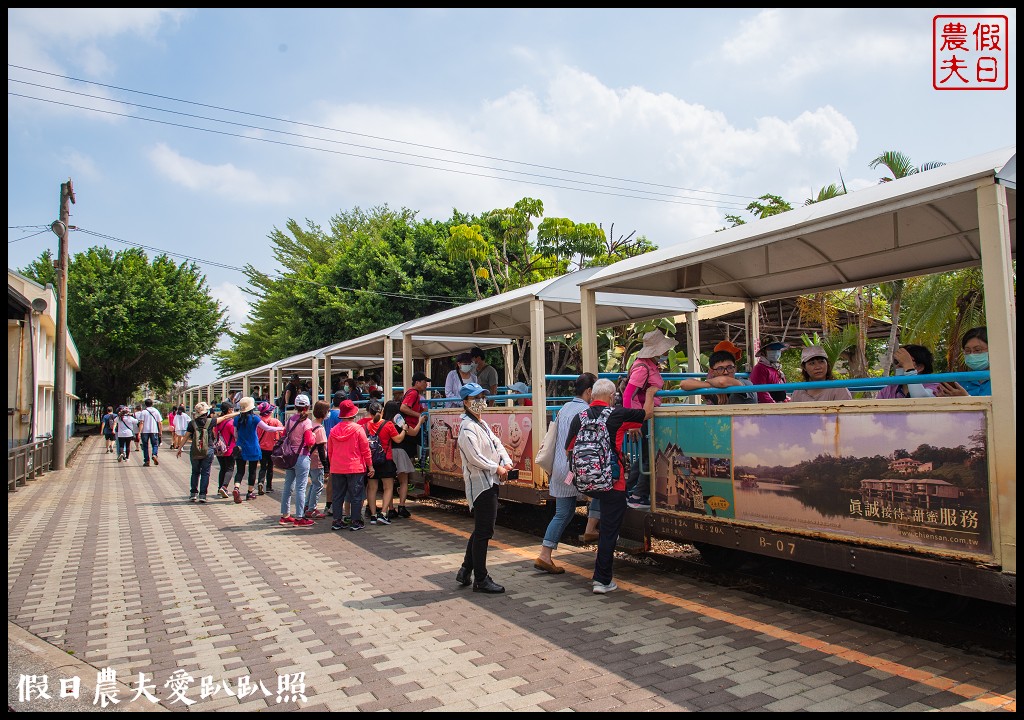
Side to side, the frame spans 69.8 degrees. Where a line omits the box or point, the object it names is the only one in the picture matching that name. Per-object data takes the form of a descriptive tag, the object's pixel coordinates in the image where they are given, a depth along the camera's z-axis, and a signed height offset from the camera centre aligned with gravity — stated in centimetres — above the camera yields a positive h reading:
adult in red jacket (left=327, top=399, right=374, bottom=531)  937 -75
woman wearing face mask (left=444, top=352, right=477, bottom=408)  1116 +33
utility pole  1880 +175
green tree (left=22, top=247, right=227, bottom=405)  3959 +477
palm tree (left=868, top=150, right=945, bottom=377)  1387 +420
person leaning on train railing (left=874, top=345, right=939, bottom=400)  611 +23
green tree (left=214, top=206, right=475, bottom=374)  2781 +430
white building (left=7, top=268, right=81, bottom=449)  1783 +126
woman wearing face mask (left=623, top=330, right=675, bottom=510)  691 +10
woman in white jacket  632 -77
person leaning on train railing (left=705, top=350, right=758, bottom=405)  636 +20
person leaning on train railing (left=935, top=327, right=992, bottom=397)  509 +27
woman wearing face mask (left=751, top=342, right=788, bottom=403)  692 +22
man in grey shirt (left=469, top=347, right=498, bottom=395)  1100 +35
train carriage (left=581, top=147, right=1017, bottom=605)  429 -37
